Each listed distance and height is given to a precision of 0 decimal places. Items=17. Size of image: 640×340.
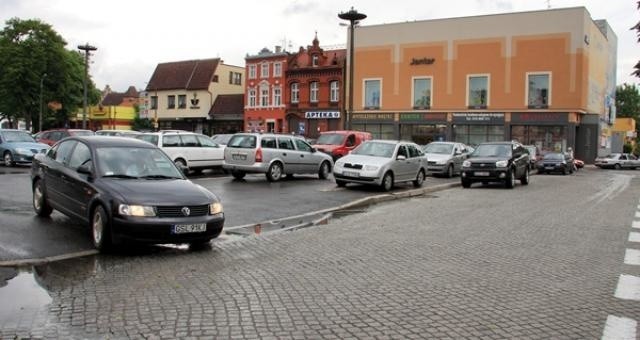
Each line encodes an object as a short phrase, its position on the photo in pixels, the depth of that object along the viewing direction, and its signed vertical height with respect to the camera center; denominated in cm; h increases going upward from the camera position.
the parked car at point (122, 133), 2448 -22
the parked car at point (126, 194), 816 -95
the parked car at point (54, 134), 2750 -35
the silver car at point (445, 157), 2589 -103
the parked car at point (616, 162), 4641 -202
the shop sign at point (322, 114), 5538 +157
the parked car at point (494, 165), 2109 -110
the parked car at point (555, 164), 3547 -170
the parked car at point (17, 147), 2317 -80
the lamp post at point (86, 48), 4019 +527
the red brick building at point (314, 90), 5588 +385
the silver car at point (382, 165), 1803 -101
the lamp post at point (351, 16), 2859 +549
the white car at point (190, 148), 2094 -67
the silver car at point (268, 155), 1958 -83
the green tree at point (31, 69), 5612 +541
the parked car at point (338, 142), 2822 -50
